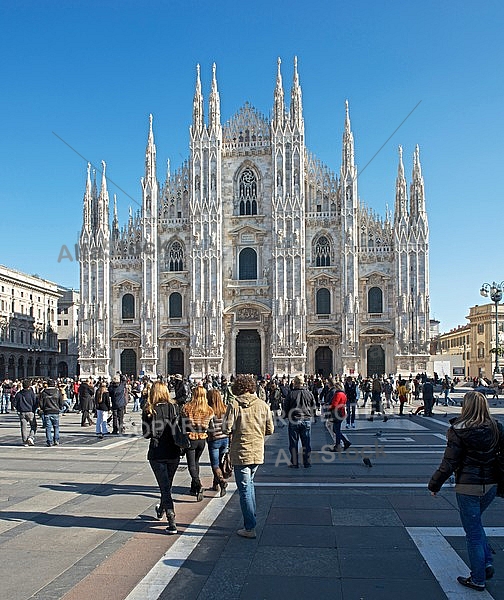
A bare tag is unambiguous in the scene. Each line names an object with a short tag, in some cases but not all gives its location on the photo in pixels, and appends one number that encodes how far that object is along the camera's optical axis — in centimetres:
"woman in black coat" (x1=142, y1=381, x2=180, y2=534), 758
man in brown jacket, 711
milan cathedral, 4597
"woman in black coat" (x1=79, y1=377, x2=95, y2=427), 2095
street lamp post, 3288
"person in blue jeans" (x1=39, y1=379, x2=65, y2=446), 1497
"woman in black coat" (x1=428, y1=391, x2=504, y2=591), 554
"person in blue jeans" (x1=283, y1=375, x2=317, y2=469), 1202
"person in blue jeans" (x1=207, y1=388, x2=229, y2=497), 961
